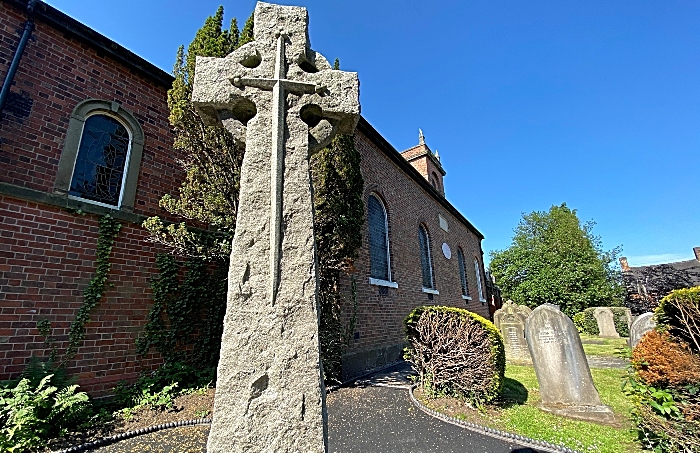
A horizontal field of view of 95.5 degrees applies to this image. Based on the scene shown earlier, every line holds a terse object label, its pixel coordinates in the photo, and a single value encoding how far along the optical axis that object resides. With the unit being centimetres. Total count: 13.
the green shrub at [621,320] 1620
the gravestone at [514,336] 895
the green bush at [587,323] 1798
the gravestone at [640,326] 632
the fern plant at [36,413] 362
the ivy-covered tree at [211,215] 577
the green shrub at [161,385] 511
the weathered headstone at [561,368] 478
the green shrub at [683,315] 336
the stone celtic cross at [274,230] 148
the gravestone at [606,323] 1633
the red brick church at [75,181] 466
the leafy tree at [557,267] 2444
